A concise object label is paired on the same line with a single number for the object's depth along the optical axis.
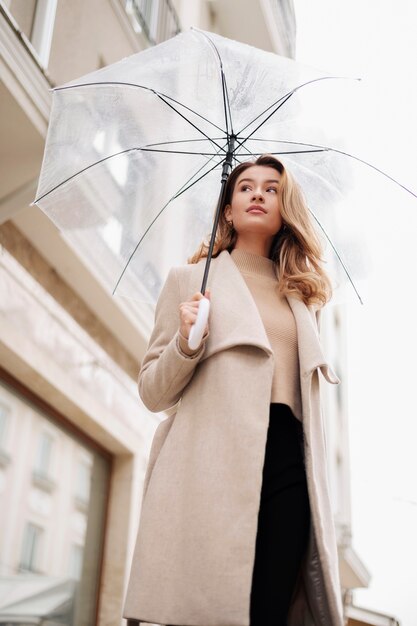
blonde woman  1.98
